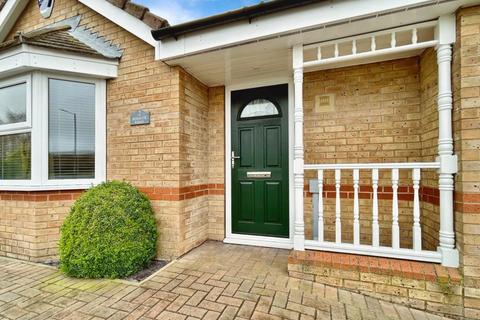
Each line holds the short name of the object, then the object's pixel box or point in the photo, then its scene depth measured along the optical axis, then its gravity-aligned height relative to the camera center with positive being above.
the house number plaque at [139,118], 3.42 +0.63
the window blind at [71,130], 3.42 +0.47
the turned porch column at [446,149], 2.31 +0.11
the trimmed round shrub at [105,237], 2.72 -0.89
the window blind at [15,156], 3.40 +0.09
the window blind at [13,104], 3.45 +0.86
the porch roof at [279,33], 2.30 +1.40
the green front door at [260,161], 3.73 +0.00
